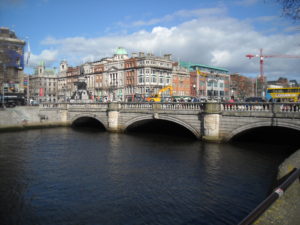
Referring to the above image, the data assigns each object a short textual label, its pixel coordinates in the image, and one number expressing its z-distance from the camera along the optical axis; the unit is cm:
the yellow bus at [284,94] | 4134
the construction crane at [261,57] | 10919
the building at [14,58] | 7300
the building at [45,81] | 14288
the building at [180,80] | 10831
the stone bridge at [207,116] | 2333
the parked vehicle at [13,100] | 5128
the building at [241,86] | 10517
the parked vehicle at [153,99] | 5246
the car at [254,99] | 3988
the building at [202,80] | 11612
